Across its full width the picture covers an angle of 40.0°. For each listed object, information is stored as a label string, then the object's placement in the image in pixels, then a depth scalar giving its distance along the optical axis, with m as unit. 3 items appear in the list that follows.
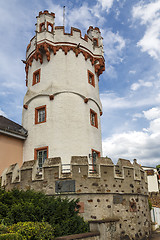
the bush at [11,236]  6.44
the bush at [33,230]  7.06
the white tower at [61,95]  16.03
